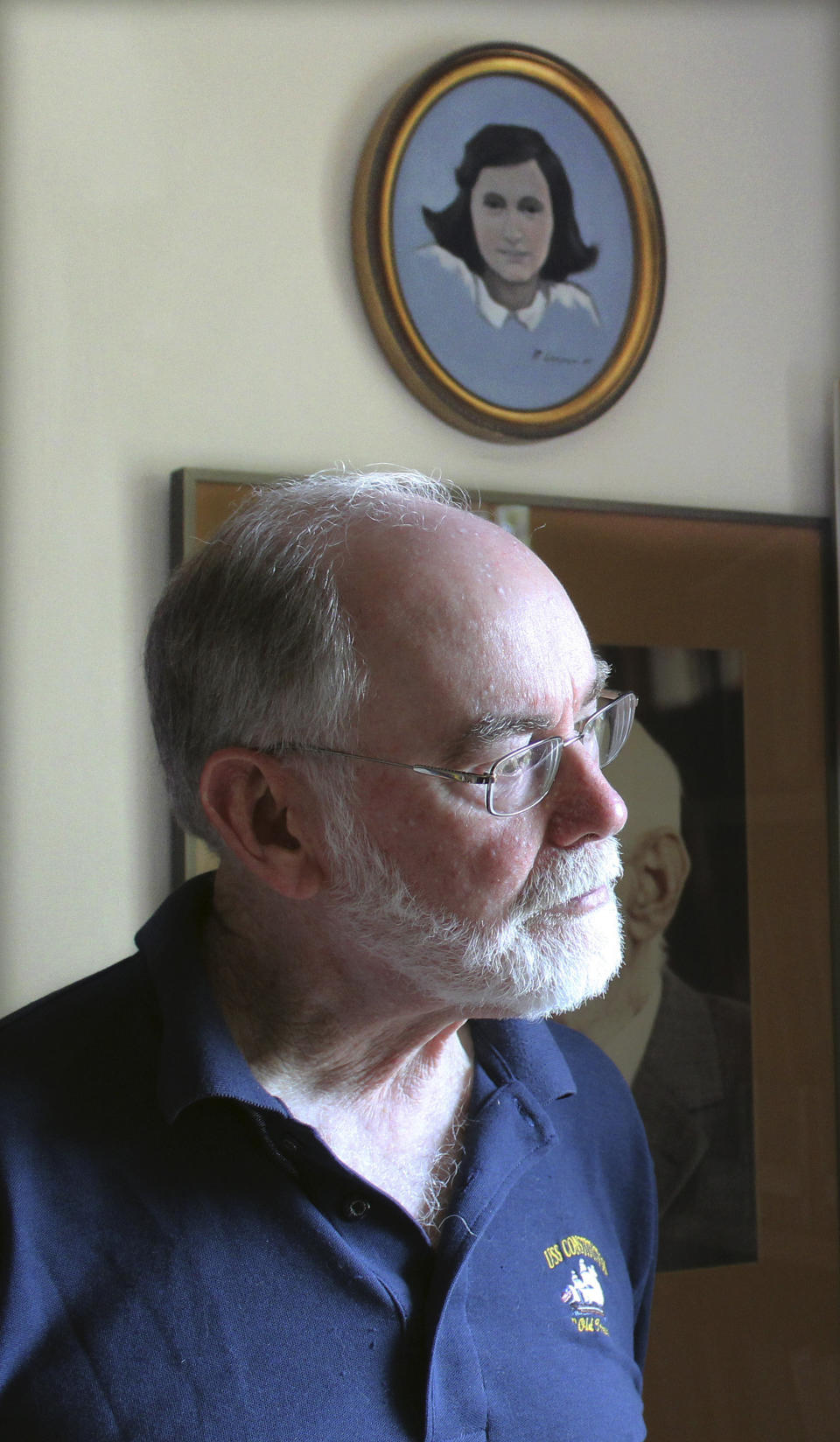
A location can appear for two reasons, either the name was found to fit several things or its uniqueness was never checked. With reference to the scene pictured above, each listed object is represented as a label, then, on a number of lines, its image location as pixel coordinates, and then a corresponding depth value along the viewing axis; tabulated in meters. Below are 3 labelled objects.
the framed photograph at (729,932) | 1.81
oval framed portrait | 1.78
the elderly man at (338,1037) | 1.37
